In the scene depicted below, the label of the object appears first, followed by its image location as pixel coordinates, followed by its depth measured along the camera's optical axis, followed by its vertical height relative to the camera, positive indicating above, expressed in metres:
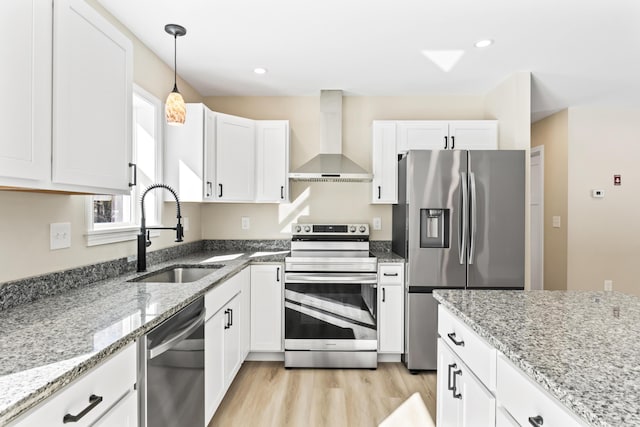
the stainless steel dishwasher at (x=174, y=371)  1.30 -0.67
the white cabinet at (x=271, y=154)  3.34 +0.60
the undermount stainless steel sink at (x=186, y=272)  2.47 -0.41
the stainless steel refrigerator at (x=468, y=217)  2.79 +0.00
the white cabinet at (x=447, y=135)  3.26 +0.78
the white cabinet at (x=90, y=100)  1.27 +0.48
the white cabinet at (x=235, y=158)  3.06 +0.53
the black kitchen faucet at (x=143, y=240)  2.21 -0.15
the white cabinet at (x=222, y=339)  1.98 -0.80
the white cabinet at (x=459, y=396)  1.19 -0.69
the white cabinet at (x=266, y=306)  2.96 -0.76
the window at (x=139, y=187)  2.14 +0.21
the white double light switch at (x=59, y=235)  1.67 -0.10
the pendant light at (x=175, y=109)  2.01 +0.62
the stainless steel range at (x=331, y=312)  2.88 -0.79
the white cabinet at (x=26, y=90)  1.05 +0.40
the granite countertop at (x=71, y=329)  0.82 -0.38
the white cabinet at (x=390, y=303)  2.94 -0.73
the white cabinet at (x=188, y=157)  2.82 +0.48
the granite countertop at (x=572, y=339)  0.74 -0.37
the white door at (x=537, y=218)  4.52 +0.00
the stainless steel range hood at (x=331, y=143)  3.20 +0.73
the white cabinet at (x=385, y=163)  3.32 +0.52
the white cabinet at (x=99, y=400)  0.84 -0.51
